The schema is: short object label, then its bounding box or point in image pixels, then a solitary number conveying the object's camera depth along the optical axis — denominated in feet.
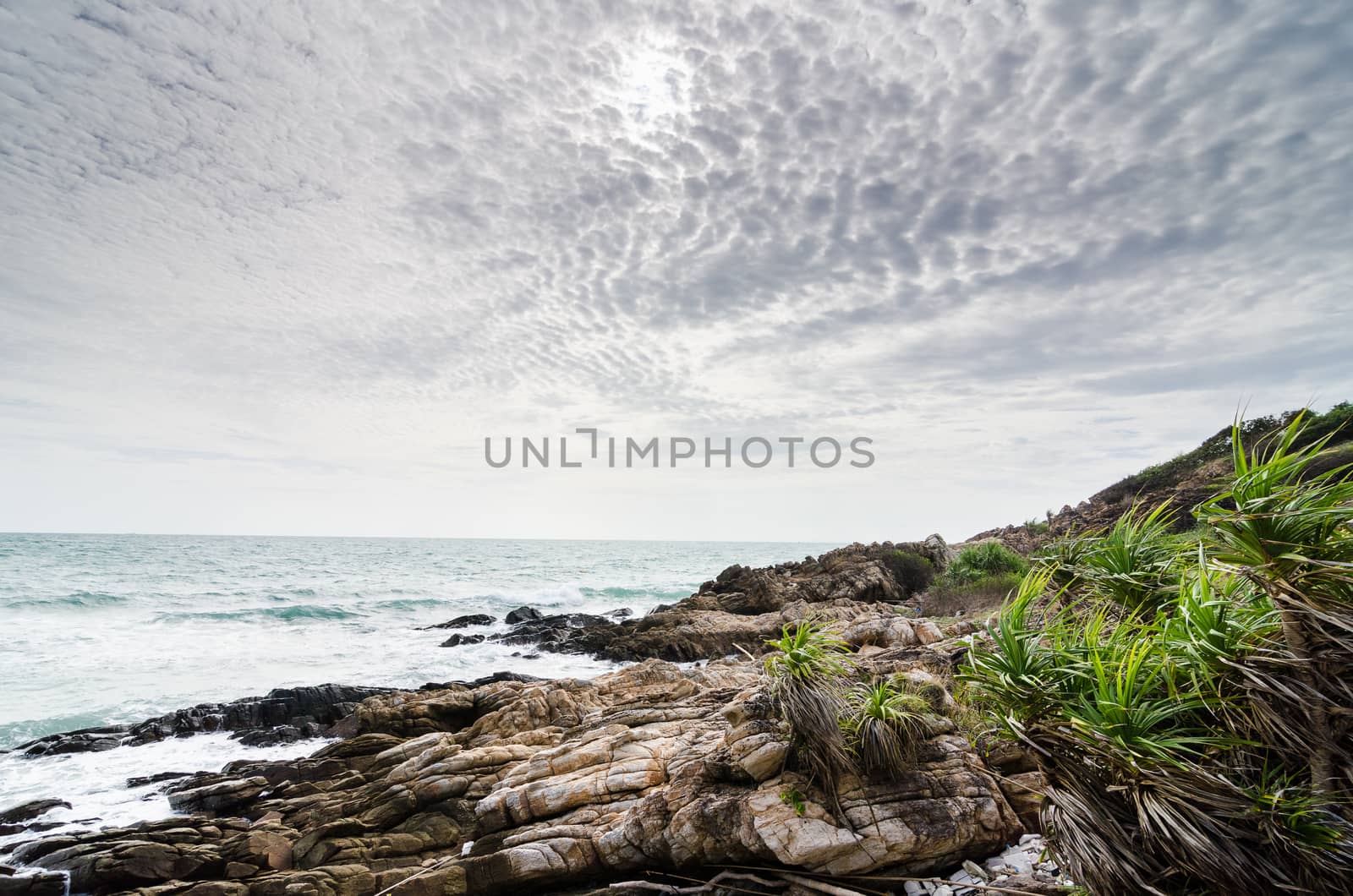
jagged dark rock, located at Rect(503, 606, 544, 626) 113.29
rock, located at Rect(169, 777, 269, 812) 37.22
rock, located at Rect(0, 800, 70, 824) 37.55
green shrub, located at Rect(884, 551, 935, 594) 94.79
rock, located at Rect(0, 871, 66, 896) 28.60
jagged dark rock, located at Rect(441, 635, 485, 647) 93.10
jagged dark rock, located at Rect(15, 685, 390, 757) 50.90
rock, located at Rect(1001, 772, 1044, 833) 19.97
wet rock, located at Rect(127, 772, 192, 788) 43.20
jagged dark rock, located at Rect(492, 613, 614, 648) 93.25
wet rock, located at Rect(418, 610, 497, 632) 110.01
